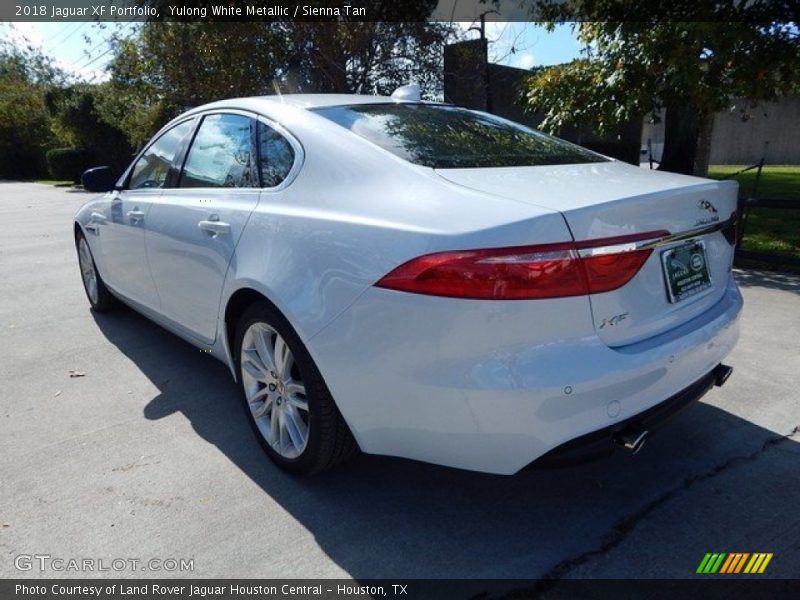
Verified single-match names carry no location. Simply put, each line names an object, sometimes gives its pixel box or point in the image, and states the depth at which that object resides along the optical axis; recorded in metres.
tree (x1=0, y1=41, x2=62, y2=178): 34.69
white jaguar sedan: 1.90
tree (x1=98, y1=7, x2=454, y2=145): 12.59
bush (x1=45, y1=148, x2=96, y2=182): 28.09
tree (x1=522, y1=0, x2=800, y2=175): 6.39
